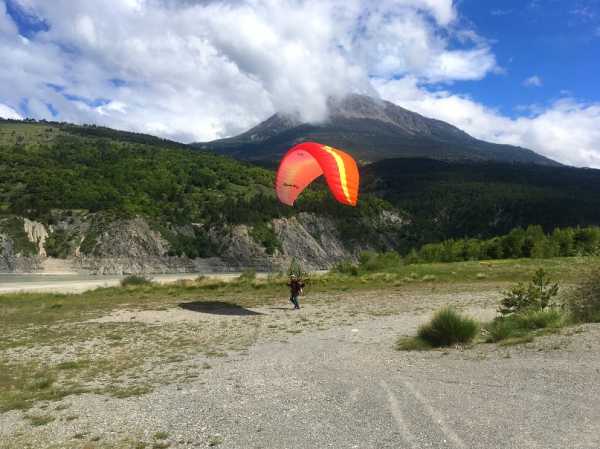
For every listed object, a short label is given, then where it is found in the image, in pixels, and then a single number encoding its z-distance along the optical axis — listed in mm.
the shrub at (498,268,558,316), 12727
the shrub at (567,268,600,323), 11266
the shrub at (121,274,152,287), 31531
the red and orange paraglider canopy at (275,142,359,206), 16875
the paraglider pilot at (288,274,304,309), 19828
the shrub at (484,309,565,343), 10394
